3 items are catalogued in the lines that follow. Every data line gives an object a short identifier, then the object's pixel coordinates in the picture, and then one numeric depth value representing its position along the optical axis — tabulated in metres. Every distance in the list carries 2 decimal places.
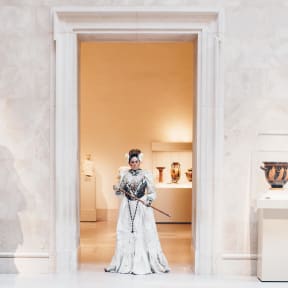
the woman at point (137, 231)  8.02
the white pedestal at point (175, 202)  13.33
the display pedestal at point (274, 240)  7.54
